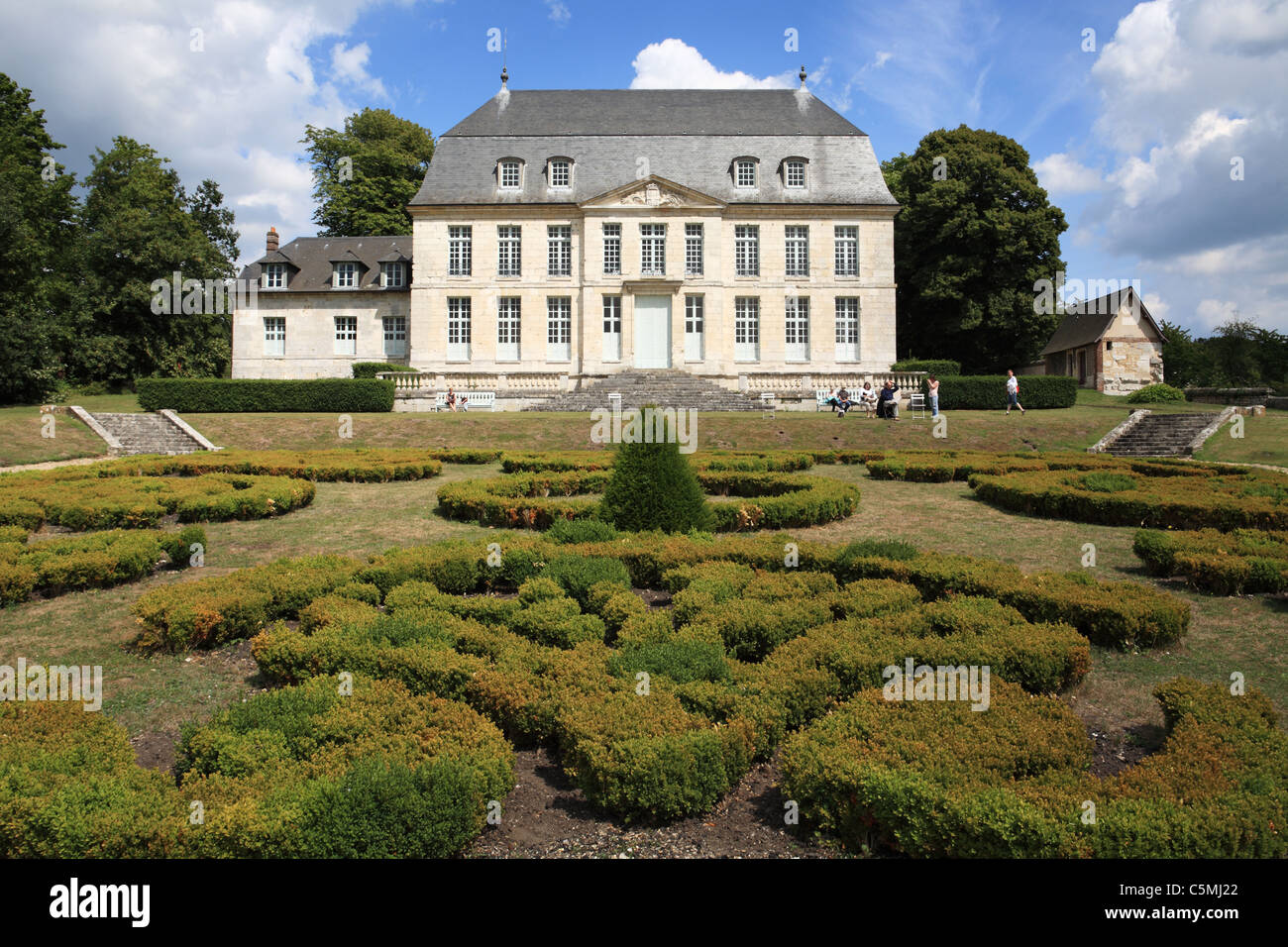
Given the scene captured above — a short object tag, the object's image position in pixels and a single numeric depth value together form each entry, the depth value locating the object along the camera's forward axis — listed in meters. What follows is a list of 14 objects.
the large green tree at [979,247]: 42.84
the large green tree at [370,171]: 53.78
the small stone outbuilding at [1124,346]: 46.44
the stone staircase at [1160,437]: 23.56
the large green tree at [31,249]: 30.52
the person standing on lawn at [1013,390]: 28.46
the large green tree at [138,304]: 38.38
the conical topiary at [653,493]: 10.38
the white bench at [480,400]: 34.53
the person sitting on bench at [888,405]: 26.89
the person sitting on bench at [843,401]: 29.16
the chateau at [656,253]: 38.44
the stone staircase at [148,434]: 24.66
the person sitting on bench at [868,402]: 31.92
